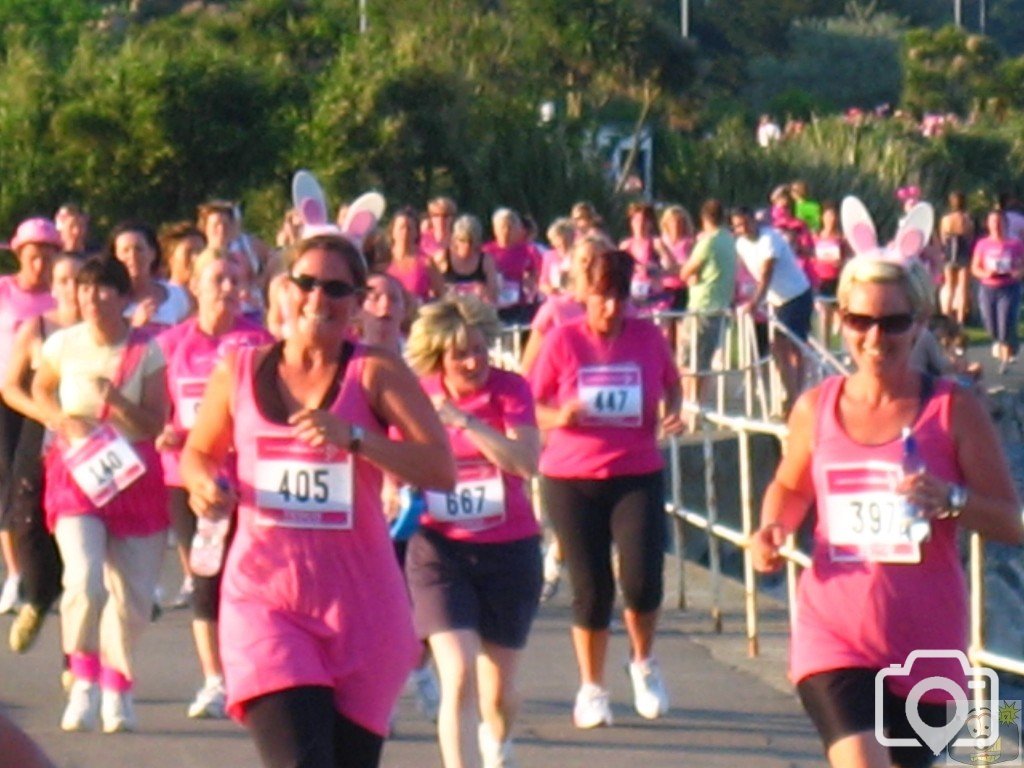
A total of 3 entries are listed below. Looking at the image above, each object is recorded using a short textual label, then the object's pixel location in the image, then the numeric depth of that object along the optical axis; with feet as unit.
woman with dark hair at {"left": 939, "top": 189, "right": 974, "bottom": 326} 159.11
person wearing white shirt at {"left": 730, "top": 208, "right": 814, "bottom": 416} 109.02
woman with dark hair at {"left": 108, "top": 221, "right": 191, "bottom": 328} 58.52
